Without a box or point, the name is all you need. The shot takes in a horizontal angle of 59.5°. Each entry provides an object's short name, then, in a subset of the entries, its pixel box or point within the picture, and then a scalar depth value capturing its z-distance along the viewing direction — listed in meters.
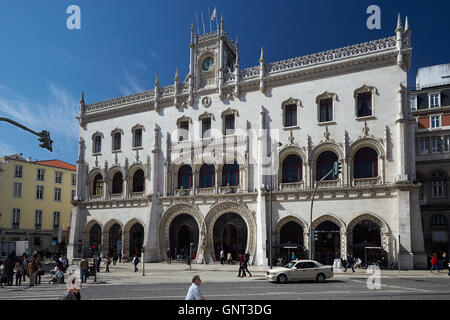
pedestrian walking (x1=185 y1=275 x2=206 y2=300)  8.56
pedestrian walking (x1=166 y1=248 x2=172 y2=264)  37.62
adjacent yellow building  54.50
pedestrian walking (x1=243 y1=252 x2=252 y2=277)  26.44
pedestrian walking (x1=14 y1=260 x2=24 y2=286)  23.20
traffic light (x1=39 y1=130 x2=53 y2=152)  15.75
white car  22.75
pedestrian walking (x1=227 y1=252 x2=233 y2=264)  34.88
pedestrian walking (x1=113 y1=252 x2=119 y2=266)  38.04
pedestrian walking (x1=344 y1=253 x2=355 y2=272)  28.40
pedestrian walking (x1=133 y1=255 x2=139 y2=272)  31.06
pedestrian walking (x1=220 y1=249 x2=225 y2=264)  34.91
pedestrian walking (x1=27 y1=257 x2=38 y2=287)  22.93
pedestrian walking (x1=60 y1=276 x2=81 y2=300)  8.35
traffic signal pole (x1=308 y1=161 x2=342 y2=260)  24.39
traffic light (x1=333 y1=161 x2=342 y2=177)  24.39
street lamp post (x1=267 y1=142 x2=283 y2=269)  33.35
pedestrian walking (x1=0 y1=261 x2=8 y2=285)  22.62
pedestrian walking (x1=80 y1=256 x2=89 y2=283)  24.23
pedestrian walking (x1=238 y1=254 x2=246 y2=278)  26.41
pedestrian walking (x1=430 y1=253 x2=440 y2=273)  27.19
